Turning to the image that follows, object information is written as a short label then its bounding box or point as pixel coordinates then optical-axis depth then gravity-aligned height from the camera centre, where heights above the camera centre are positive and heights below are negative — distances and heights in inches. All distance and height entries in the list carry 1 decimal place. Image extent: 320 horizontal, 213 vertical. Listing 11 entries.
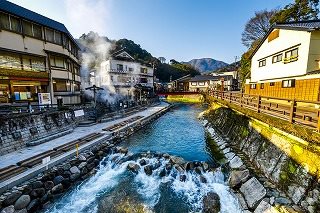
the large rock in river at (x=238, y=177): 374.0 -201.2
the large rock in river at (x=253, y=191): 310.8 -200.5
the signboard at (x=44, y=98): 661.3 -39.2
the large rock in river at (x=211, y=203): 330.0 -231.6
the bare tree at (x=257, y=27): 1355.8 +511.7
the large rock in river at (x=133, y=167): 482.5 -226.8
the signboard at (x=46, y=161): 409.7 -175.3
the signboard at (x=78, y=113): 796.9 -117.0
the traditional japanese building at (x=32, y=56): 713.6 +155.7
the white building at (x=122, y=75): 1603.1 +132.0
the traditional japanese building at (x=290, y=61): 563.8 +107.3
